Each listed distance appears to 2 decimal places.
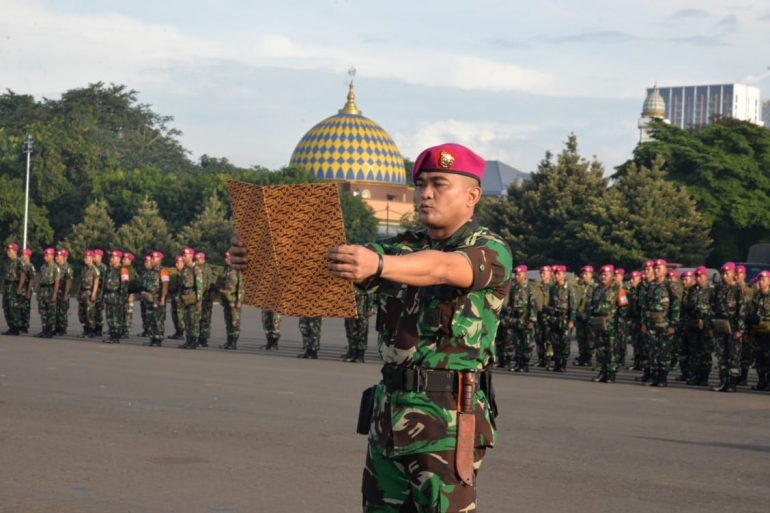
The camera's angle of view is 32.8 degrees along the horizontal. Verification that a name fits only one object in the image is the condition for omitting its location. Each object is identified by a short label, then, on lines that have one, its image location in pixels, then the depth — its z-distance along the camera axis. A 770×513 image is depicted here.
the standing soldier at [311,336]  21.72
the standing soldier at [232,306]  23.75
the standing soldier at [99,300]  25.60
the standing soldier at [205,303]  24.30
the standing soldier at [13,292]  25.56
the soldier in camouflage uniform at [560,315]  21.23
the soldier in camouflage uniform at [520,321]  21.03
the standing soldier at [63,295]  25.45
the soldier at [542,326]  21.77
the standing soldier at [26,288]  25.67
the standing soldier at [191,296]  23.53
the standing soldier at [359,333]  21.28
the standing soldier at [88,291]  25.31
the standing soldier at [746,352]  19.33
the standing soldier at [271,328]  23.86
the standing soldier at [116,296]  24.38
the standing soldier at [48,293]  25.06
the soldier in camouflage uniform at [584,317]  21.91
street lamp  66.12
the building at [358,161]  97.00
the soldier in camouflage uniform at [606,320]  18.91
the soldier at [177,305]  24.56
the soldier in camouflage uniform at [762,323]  18.33
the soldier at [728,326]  17.83
